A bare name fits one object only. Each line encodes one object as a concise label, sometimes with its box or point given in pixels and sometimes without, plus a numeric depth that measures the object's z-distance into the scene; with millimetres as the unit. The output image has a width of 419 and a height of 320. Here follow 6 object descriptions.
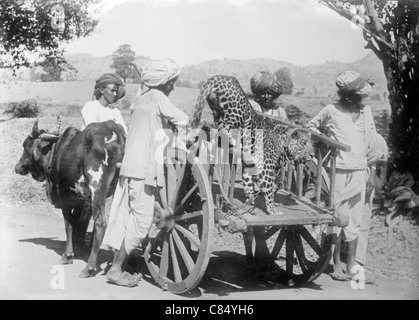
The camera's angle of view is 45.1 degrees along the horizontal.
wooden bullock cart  4059
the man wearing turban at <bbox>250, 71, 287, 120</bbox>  5285
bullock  4949
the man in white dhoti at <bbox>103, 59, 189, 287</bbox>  4398
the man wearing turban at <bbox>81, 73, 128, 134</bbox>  5637
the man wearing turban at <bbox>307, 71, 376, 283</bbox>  5180
